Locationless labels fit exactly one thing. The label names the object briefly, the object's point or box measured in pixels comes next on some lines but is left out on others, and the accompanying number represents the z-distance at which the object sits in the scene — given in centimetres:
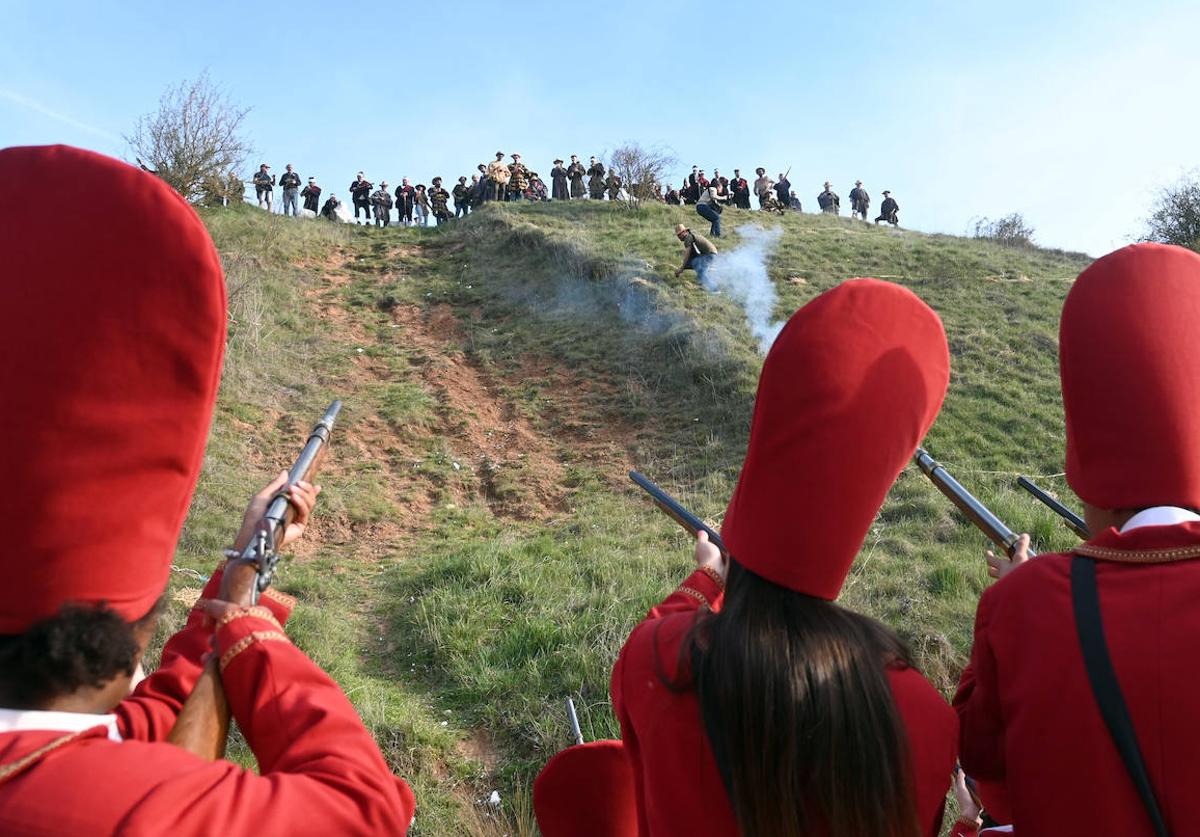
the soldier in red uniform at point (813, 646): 159
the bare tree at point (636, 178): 2527
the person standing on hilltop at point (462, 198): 2745
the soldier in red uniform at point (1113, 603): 151
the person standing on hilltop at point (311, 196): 2572
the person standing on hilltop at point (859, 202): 3177
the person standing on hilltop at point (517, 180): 2803
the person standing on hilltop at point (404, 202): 2723
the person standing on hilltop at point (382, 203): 2716
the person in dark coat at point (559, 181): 2931
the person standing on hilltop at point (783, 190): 3069
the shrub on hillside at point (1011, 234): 2822
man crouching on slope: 1675
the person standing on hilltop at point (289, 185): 2508
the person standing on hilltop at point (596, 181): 2778
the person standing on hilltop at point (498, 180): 2712
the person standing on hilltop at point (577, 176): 2939
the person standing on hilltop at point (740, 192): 2925
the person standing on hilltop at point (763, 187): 2978
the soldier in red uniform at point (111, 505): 119
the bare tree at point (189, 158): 1797
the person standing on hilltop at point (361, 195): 2659
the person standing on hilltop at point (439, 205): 2697
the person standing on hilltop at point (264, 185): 2405
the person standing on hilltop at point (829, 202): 3209
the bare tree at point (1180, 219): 2638
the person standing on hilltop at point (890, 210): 3200
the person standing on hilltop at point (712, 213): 2127
